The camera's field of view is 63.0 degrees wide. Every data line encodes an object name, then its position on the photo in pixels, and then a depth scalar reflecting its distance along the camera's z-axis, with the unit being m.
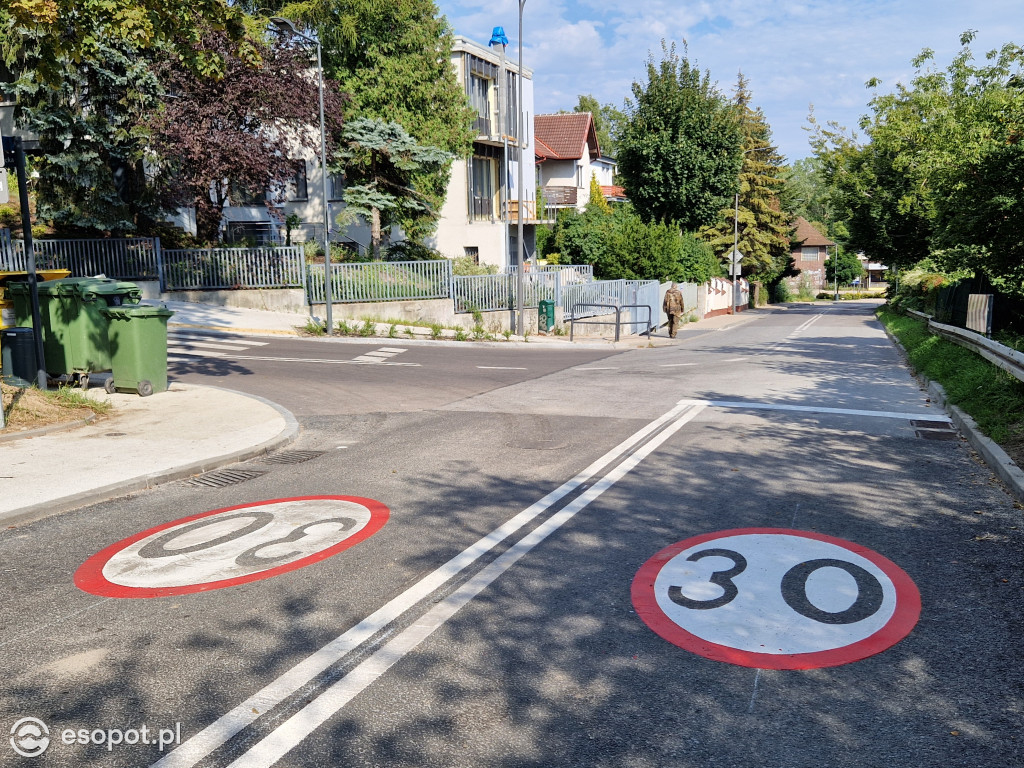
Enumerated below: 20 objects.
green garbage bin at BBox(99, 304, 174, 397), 11.84
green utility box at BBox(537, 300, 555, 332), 27.11
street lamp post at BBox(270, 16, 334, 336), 22.67
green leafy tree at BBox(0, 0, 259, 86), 10.05
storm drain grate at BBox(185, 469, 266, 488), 7.84
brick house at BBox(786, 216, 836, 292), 103.94
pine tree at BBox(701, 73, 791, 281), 58.16
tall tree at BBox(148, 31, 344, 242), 24.34
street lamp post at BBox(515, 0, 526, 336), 25.18
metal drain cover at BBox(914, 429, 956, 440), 9.32
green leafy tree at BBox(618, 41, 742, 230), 44.00
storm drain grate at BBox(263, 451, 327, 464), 8.77
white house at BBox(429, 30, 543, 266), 38.62
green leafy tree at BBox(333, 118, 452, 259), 30.55
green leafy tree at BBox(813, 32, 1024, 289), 13.71
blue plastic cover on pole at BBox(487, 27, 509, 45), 42.06
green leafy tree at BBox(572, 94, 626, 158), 103.00
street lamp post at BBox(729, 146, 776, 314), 45.98
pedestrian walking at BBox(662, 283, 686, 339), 28.22
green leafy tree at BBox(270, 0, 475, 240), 30.73
